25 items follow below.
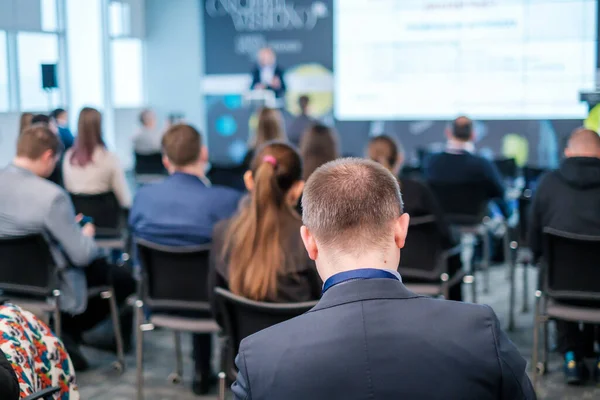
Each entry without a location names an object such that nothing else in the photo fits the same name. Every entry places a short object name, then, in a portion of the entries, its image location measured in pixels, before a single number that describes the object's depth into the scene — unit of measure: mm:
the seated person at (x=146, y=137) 10023
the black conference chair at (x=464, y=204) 5730
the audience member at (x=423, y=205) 4328
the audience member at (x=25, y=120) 5766
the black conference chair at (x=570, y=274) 3678
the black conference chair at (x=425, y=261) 4273
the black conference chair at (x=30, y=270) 3785
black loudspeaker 7418
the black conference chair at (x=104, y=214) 5301
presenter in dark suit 10586
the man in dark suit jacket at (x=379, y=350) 1388
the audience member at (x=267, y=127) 5957
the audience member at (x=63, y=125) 7026
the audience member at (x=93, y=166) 5652
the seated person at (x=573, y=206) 4082
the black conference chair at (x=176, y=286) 3598
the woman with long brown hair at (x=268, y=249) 2959
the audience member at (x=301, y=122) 9094
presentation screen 9633
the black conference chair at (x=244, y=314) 2666
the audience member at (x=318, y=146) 5223
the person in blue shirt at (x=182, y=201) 3867
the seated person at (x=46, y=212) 3891
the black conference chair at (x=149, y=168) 8844
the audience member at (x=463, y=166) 5805
